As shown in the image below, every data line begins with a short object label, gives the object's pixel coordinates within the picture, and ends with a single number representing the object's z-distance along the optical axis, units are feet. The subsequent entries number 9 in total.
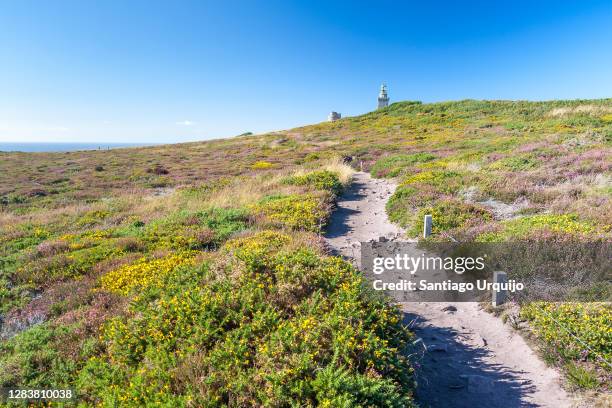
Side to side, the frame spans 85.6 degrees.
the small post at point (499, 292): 22.67
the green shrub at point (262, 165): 104.58
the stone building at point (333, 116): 294.56
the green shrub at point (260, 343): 13.25
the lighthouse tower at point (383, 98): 266.26
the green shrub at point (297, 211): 39.99
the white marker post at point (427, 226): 34.50
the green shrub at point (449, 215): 36.94
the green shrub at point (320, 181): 59.47
